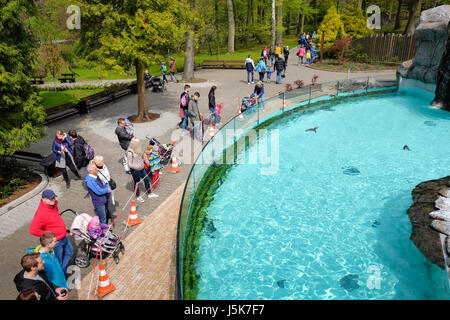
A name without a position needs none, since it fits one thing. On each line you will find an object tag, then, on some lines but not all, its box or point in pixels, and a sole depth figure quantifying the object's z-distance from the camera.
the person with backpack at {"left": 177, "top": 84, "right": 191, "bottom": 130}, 13.47
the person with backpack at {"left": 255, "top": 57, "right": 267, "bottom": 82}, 20.65
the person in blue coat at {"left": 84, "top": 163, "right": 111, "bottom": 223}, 7.45
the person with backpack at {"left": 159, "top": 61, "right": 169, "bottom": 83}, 22.17
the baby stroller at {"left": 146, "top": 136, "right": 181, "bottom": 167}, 11.27
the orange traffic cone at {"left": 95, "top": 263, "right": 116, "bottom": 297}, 6.16
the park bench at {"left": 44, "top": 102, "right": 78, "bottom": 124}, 15.94
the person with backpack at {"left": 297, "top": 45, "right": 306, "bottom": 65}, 29.22
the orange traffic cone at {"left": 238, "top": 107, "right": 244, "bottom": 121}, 13.14
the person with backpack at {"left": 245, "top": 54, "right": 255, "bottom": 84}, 21.79
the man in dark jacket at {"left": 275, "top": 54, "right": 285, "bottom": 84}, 21.60
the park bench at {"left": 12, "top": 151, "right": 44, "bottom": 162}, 11.27
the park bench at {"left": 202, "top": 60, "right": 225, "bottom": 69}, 30.78
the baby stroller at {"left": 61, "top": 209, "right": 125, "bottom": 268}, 6.93
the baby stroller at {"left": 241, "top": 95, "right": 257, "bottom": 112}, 15.49
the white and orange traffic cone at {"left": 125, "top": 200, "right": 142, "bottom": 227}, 8.38
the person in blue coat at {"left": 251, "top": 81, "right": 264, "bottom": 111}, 15.30
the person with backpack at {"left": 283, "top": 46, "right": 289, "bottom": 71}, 26.31
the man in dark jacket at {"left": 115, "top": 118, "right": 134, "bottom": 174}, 10.80
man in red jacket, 6.25
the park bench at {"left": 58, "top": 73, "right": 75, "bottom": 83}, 28.78
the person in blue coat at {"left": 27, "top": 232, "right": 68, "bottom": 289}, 5.51
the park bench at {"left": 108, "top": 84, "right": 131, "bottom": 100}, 20.12
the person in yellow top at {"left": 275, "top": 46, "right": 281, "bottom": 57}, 26.64
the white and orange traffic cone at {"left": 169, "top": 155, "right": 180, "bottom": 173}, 11.13
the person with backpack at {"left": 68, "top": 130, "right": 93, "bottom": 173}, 9.88
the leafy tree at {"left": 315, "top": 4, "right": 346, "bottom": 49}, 31.39
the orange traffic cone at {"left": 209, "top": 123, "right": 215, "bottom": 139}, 13.34
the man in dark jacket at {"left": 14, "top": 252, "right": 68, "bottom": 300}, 4.88
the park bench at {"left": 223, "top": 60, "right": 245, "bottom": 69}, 29.91
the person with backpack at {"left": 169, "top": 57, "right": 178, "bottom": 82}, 24.05
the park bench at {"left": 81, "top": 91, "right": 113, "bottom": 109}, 18.17
